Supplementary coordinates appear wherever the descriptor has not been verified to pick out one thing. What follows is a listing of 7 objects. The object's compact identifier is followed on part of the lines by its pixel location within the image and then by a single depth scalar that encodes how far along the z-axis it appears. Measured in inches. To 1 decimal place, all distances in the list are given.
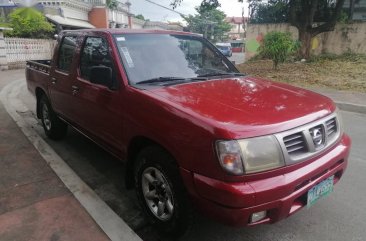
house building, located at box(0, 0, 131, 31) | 1081.4
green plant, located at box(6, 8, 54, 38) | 843.7
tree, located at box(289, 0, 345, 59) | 627.2
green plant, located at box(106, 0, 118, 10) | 1409.8
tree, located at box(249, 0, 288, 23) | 748.3
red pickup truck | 94.7
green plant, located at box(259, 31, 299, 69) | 530.6
